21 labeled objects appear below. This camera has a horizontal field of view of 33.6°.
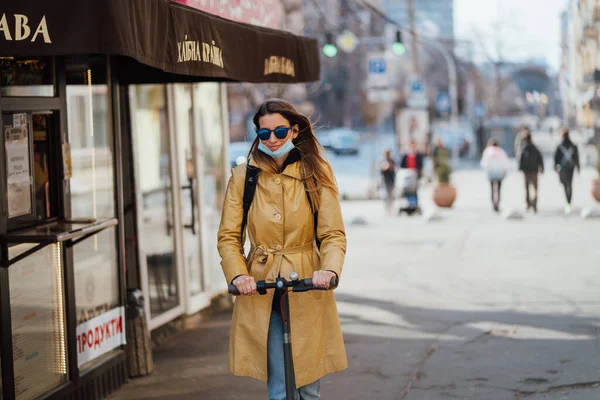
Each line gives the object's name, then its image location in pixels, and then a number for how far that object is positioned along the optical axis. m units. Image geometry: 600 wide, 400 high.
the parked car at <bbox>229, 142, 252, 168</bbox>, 37.80
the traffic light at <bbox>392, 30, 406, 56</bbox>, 25.09
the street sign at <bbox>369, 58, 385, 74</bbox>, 24.72
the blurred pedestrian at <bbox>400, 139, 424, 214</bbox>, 22.09
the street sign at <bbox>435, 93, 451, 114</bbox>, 45.03
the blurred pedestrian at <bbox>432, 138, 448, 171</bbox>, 23.82
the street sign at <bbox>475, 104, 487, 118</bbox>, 60.47
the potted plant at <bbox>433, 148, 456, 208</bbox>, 23.05
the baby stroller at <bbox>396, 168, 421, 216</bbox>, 22.09
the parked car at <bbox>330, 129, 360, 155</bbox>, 59.12
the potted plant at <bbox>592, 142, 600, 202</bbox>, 20.53
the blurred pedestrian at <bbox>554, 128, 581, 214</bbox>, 20.86
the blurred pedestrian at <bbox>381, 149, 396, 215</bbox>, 22.45
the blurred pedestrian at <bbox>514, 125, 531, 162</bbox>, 21.07
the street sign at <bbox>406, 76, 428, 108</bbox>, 34.28
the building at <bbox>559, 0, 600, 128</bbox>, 44.12
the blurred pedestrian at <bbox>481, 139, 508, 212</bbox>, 21.66
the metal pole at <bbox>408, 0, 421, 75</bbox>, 39.94
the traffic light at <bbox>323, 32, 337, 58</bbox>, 23.26
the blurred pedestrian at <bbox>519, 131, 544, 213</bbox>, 20.80
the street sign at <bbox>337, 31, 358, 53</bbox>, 26.33
